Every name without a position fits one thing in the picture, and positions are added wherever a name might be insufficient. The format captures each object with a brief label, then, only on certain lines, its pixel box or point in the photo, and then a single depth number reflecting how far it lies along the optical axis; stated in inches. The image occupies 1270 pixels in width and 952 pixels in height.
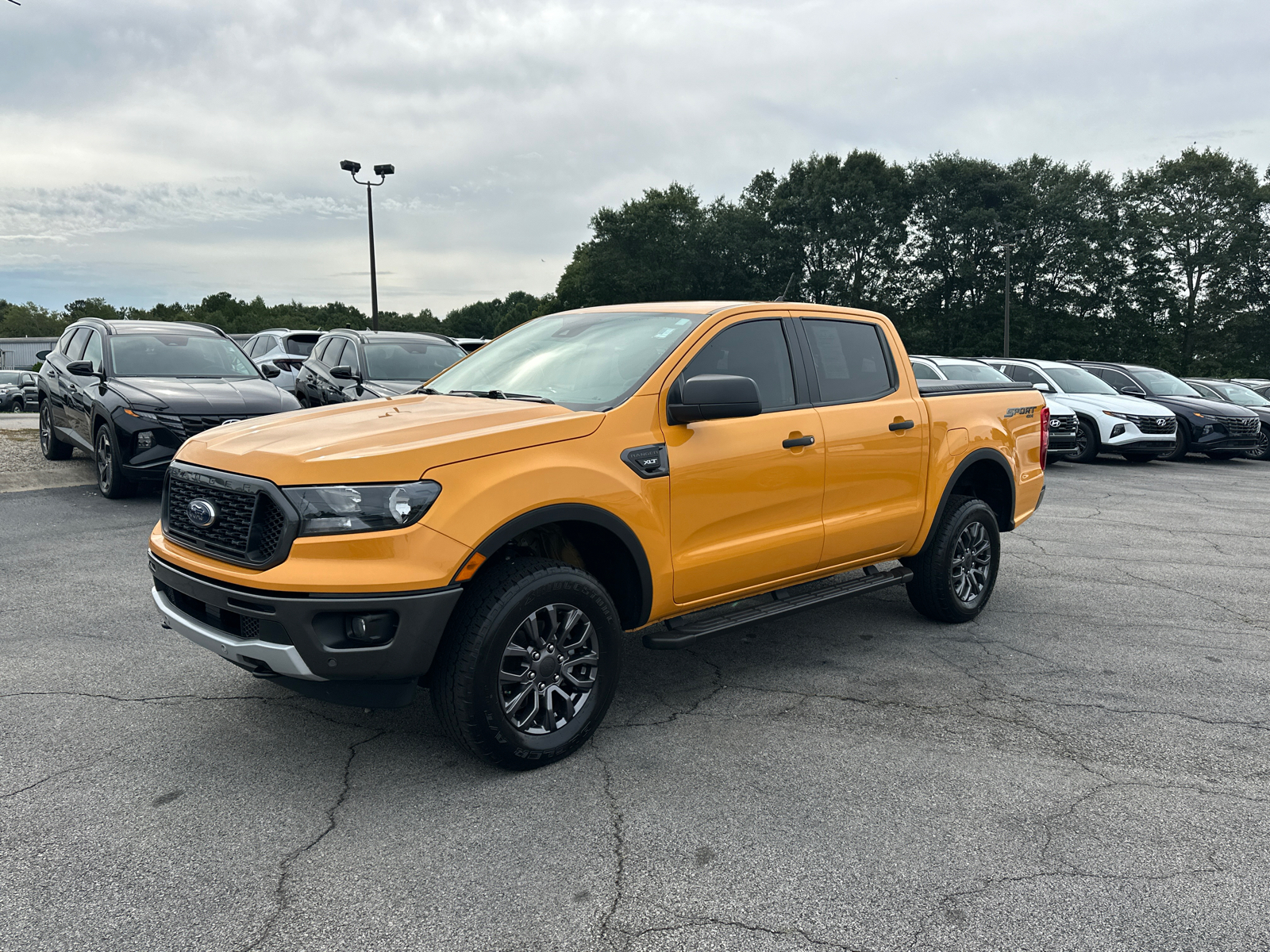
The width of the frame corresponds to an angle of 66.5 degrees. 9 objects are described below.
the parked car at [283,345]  642.2
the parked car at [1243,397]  698.8
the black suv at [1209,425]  654.5
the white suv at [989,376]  597.9
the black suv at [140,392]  345.7
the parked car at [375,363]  432.1
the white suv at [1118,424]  607.8
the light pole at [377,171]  1078.4
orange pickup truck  129.3
